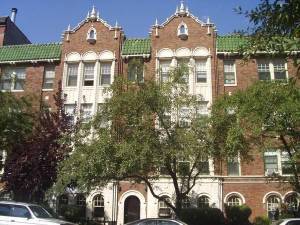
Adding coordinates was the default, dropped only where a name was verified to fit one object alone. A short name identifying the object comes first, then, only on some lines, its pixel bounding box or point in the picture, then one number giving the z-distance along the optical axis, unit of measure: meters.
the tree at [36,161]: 17.69
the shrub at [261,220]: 19.84
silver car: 12.35
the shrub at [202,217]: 19.24
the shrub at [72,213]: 21.71
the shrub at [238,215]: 20.23
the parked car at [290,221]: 12.51
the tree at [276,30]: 5.82
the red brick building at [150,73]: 21.75
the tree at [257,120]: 15.76
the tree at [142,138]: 14.37
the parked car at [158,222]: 12.75
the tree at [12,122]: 18.13
